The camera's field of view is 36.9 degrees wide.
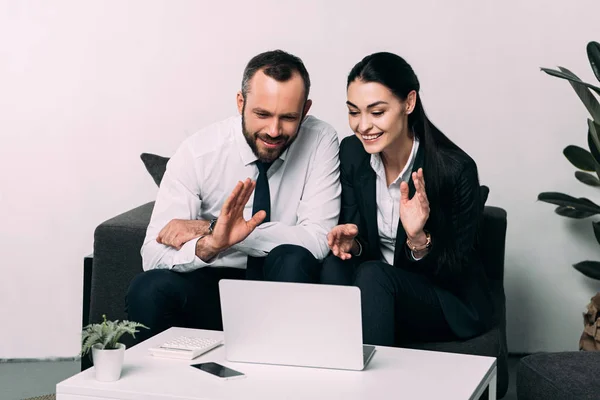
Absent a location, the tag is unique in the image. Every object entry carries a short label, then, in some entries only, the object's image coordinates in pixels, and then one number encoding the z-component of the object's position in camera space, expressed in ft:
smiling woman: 8.18
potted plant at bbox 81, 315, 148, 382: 6.12
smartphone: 6.24
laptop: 6.38
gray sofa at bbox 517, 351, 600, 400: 6.84
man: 8.45
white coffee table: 5.91
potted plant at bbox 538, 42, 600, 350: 10.19
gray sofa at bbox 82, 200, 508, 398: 9.68
